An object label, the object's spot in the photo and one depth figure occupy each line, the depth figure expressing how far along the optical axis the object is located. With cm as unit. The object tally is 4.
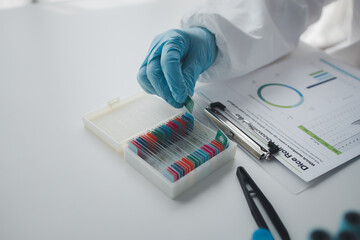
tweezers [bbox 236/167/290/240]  59
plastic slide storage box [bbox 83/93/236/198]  65
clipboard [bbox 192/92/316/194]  69
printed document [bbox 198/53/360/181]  73
